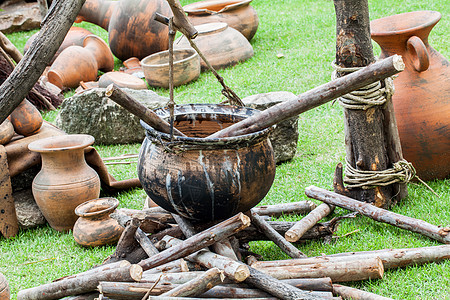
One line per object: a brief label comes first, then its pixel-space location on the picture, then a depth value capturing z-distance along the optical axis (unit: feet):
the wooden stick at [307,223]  23.70
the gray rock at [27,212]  29.81
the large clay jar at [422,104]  28.99
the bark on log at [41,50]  19.84
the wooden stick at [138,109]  19.10
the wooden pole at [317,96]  19.33
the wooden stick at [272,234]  22.97
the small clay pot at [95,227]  26.32
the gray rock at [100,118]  41.93
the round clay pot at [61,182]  28.45
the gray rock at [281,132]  35.12
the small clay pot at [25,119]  30.91
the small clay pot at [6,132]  29.48
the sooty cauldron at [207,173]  20.27
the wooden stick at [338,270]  20.59
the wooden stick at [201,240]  19.56
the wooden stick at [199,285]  17.97
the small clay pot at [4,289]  17.03
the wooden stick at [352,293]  19.36
